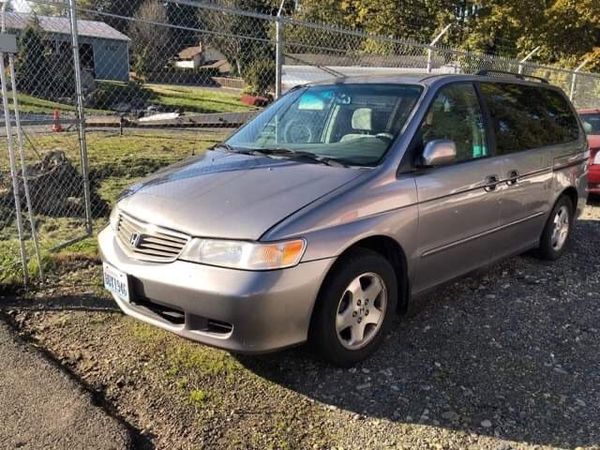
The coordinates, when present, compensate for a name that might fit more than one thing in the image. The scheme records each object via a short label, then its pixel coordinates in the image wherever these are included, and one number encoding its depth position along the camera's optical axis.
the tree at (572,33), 21.05
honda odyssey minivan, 2.88
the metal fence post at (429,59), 9.82
